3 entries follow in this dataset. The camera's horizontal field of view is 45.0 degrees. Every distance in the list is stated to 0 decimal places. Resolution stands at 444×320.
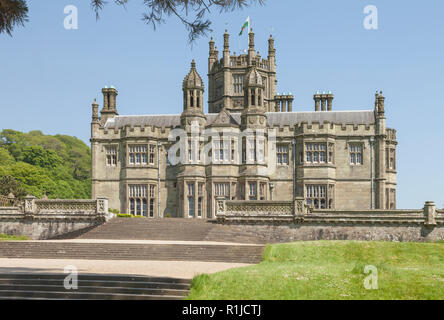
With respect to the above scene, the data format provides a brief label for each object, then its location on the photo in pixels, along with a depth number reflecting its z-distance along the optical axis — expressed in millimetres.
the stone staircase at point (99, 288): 15227
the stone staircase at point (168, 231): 31066
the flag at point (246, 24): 52712
